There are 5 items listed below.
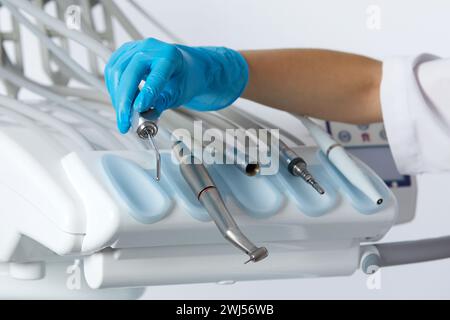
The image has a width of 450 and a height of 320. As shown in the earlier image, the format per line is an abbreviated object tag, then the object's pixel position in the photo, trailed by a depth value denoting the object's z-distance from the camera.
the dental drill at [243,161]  1.43
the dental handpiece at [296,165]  1.42
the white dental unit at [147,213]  1.36
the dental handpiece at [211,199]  1.30
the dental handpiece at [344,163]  1.44
